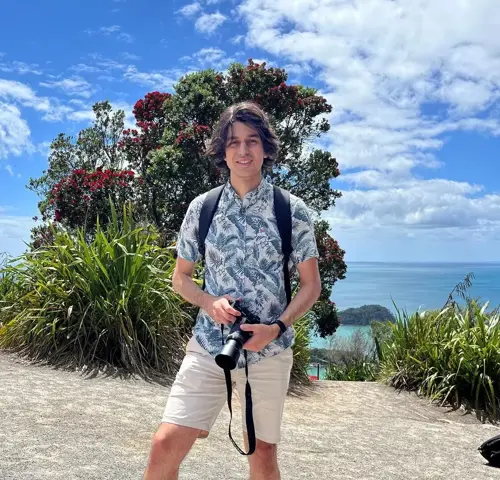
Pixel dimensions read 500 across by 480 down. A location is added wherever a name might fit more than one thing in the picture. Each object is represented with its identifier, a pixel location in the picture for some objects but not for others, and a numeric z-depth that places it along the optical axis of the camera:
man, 2.50
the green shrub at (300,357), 8.28
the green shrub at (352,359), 11.02
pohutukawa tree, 14.70
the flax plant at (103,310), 7.13
